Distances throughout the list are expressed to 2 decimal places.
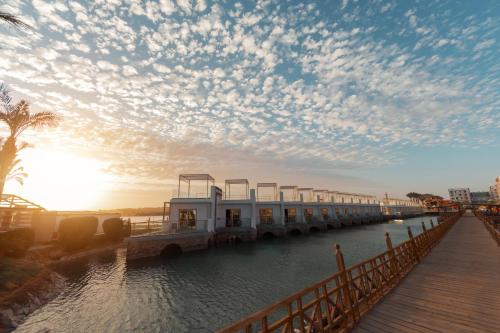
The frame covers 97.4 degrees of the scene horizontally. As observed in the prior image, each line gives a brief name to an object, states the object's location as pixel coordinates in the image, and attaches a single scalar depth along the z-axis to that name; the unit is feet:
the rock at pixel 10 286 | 38.75
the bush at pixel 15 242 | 52.03
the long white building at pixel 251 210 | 97.81
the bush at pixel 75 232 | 73.15
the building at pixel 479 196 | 588.54
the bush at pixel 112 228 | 95.81
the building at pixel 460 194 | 601.62
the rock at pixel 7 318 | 33.14
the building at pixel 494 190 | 432.50
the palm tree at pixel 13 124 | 62.44
